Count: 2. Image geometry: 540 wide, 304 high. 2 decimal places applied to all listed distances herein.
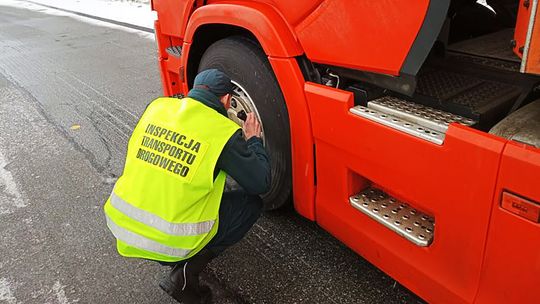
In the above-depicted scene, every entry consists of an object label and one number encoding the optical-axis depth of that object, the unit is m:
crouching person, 1.92
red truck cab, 1.48
